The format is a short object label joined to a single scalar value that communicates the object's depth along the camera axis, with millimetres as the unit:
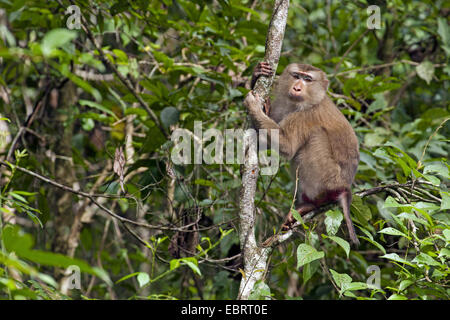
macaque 9203
